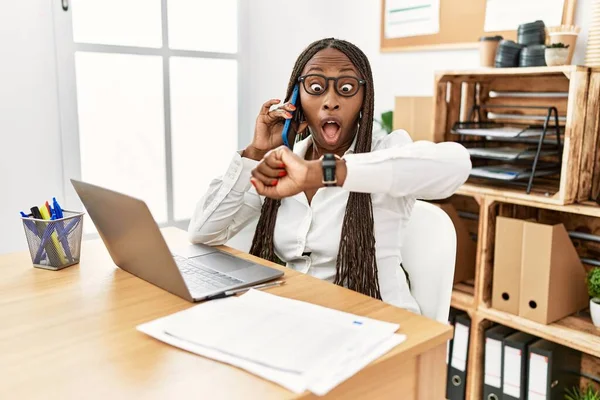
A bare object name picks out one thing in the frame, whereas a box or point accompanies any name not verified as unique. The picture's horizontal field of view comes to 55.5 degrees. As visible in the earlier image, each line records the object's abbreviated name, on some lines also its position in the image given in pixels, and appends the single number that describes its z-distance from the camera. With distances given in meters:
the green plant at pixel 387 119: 2.32
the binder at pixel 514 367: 1.86
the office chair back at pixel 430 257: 1.24
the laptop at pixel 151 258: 0.99
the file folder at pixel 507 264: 1.81
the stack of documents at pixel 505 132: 1.80
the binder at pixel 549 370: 1.81
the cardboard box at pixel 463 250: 2.06
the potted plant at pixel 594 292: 1.69
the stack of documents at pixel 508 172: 1.79
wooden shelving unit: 1.65
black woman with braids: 1.14
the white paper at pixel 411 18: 2.25
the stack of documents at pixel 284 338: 0.73
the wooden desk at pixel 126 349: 0.70
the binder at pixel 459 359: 2.01
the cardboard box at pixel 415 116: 2.09
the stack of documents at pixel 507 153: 1.79
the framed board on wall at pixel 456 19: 1.91
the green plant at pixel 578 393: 1.86
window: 2.58
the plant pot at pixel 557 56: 1.70
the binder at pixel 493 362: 1.92
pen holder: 1.19
